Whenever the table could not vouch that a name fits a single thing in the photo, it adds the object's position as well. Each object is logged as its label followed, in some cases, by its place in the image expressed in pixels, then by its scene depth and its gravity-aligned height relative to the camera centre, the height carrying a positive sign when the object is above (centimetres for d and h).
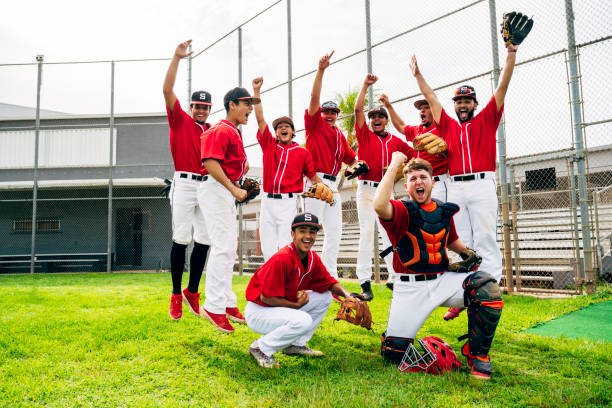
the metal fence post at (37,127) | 1548 +407
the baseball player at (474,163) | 429 +68
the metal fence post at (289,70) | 1093 +419
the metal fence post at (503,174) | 692 +89
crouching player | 333 -56
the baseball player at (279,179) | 500 +64
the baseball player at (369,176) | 554 +71
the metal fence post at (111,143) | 1494 +338
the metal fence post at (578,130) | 636 +147
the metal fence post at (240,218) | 1231 +41
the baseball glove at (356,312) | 358 -71
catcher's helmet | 316 -99
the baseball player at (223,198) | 428 +36
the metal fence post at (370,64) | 870 +351
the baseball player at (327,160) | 541 +94
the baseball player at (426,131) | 467 +121
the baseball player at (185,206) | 482 +31
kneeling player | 330 -24
